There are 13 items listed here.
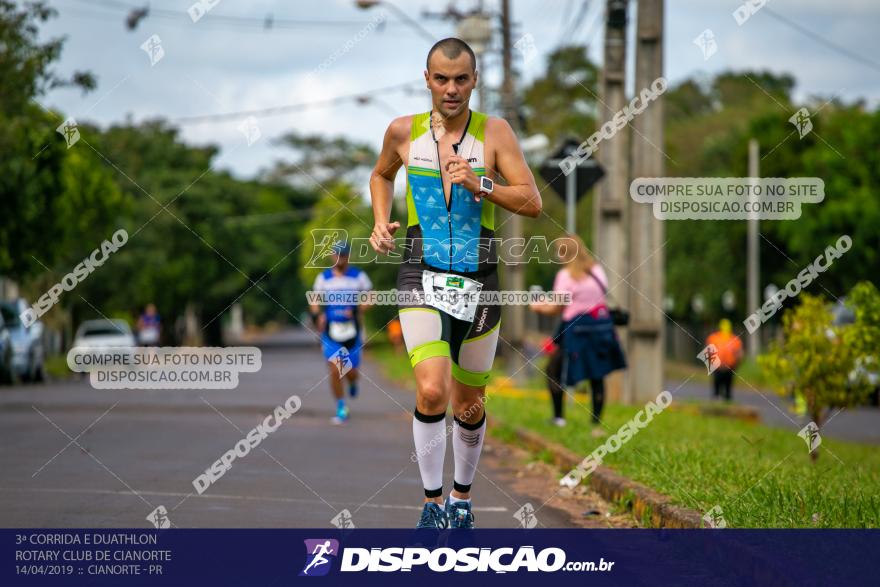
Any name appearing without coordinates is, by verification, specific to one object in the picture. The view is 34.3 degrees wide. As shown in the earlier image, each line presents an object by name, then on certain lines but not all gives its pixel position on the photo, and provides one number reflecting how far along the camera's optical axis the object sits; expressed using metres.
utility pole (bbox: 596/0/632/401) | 18.61
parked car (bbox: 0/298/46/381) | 27.30
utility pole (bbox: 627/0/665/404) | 17.52
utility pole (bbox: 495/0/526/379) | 27.06
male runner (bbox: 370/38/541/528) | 6.40
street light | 24.48
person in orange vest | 26.17
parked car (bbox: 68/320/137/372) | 36.91
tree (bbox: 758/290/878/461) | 12.76
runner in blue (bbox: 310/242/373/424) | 15.53
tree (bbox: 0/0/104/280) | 21.78
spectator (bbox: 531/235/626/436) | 13.04
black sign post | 16.95
